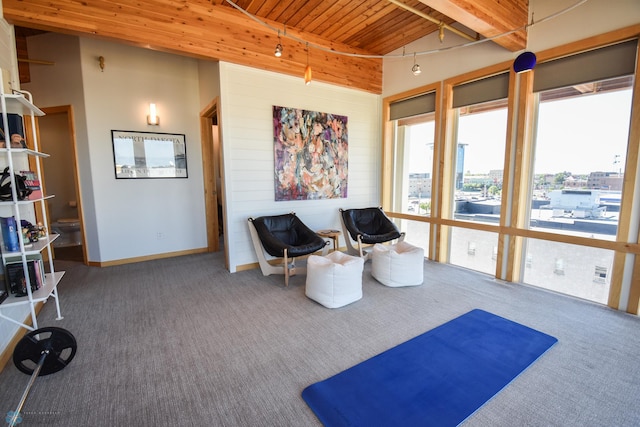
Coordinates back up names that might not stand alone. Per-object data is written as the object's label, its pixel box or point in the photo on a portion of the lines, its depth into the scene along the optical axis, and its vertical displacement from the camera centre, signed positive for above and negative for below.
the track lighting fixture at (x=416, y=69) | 3.66 +1.35
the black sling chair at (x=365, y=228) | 4.22 -0.79
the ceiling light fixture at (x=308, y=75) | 3.20 +1.13
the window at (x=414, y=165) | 4.69 +0.22
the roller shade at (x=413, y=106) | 4.50 +1.16
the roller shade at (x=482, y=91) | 3.66 +1.14
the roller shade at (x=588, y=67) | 2.79 +1.12
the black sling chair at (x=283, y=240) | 3.60 -0.82
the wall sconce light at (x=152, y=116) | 4.52 +0.97
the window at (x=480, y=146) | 3.80 +0.43
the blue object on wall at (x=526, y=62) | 2.87 +1.14
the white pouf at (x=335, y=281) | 2.94 -1.06
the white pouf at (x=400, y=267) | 3.48 -1.06
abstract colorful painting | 4.36 +0.38
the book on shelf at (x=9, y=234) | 2.11 -0.39
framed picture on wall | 4.40 +0.38
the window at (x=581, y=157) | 2.96 +0.21
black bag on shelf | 2.09 -0.05
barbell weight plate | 1.92 -1.14
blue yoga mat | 1.67 -1.33
